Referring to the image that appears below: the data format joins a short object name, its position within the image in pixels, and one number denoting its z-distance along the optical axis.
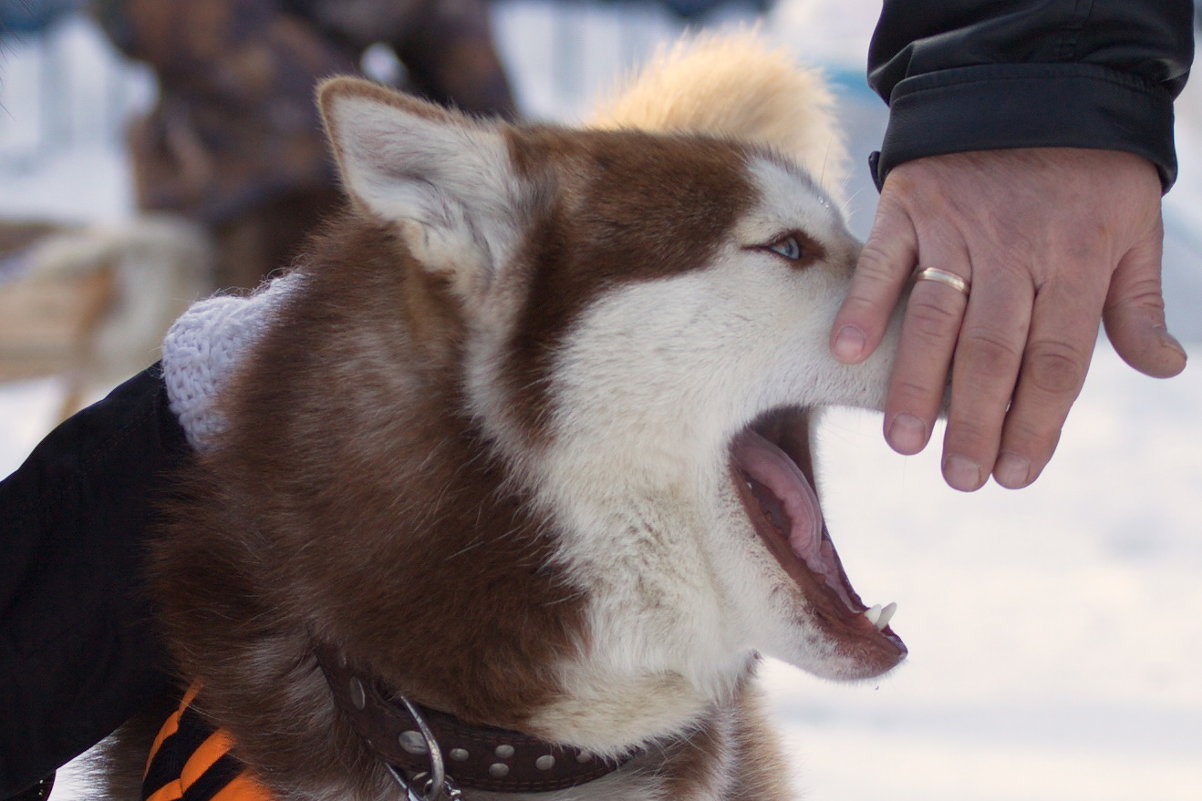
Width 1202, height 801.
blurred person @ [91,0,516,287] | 6.54
